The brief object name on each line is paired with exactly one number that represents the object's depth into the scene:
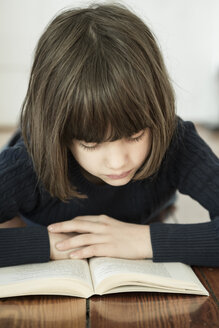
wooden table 0.87
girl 0.95
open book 0.91
